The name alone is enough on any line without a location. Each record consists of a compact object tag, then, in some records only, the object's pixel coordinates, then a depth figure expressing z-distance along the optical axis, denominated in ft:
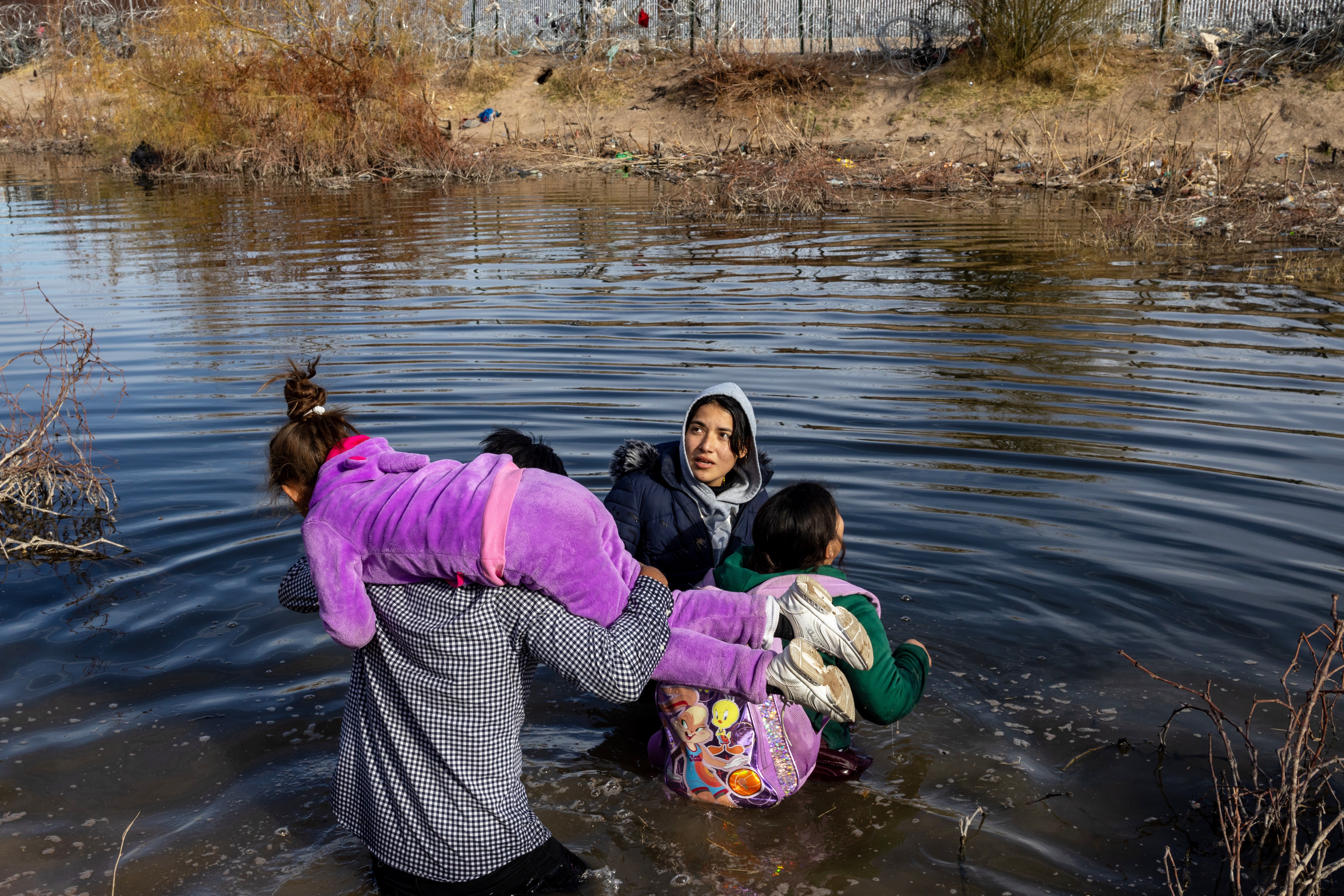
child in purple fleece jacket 8.18
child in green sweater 10.85
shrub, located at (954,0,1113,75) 93.35
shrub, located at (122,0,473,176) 88.43
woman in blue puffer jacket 14.55
